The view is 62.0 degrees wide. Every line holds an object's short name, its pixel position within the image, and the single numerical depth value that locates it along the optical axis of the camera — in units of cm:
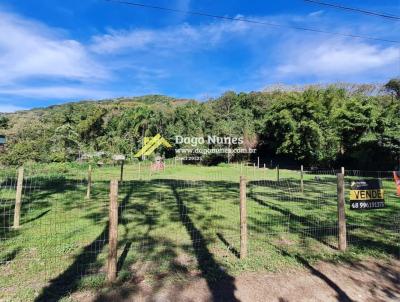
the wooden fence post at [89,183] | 995
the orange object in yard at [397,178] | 594
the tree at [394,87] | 3521
